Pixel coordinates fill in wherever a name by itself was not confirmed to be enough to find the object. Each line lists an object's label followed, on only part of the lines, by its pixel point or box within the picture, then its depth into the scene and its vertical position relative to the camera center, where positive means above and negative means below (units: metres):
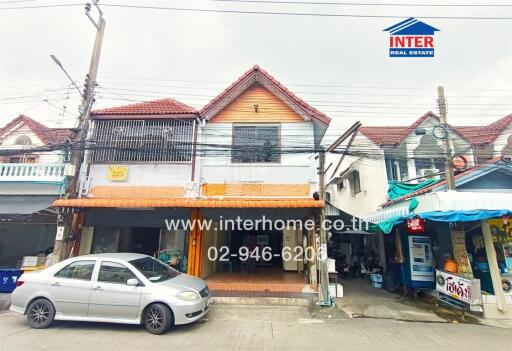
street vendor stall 6.80 -0.23
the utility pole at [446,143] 7.75 +2.96
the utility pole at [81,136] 8.07 +2.97
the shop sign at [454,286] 6.91 -1.28
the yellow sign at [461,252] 7.32 -0.34
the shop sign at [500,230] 7.40 +0.29
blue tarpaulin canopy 6.52 +0.62
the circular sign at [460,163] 9.19 +2.69
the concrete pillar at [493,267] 6.91 -0.70
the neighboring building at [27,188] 8.97 +1.45
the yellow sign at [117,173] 9.02 +1.99
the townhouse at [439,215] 7.09 +0.67
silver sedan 5.55 -1.35
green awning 9.77 +1.95
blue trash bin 8.51 -1.56
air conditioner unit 11.76 +2.99
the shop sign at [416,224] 7.66 +0.43
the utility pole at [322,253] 7.62 -0.49
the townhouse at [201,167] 8.65 +2.26
